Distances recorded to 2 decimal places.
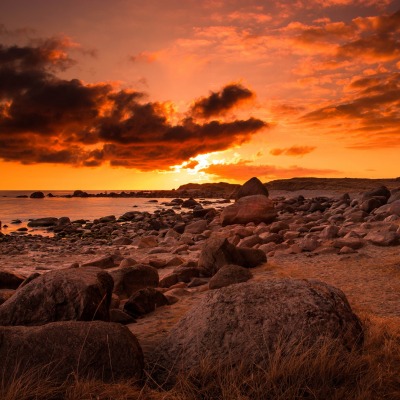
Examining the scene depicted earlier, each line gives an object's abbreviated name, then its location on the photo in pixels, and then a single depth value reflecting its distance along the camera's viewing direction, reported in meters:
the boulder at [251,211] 17.52
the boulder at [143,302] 5.69
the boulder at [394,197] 19.93
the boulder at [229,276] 6.87
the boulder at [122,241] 16.37
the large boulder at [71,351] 3.20
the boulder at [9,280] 7.55
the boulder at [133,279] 7.13
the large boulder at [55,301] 4.23
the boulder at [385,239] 9.70
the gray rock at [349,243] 9.50
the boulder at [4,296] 5.62
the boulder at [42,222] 25.31
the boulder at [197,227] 17.42
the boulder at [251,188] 25.69
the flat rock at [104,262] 10.18
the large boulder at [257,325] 3.55
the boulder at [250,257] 8.65
